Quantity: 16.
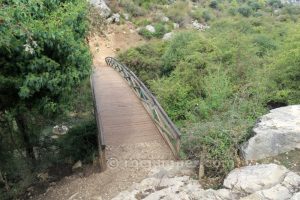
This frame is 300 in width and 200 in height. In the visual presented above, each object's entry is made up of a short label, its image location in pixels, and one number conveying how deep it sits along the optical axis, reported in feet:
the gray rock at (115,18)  103.45
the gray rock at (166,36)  95.96
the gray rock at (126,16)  108.37
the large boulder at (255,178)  19.51
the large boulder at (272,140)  22.97
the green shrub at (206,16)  126.62
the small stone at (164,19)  111.22
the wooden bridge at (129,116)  29.17
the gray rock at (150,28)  103.80
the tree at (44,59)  18.82
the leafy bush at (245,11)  144.46
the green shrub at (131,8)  112.12
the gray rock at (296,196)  17.51
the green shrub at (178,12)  115.65
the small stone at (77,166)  31.37
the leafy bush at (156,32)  102.01
